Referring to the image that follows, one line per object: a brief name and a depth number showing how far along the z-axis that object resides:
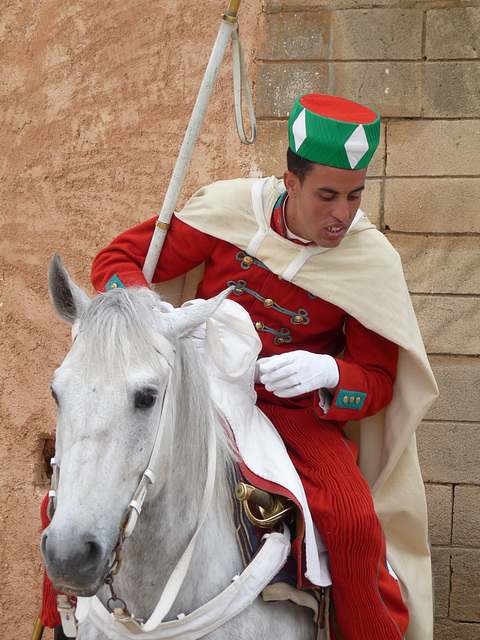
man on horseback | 5.90
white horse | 5.28
